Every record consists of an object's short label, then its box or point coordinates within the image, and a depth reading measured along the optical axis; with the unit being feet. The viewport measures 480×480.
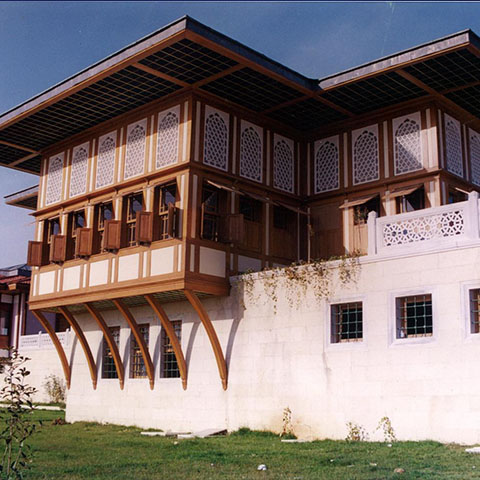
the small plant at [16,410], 22.94
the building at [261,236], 44.42
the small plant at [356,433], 45.14
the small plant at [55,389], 87.30
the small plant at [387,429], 43.62
